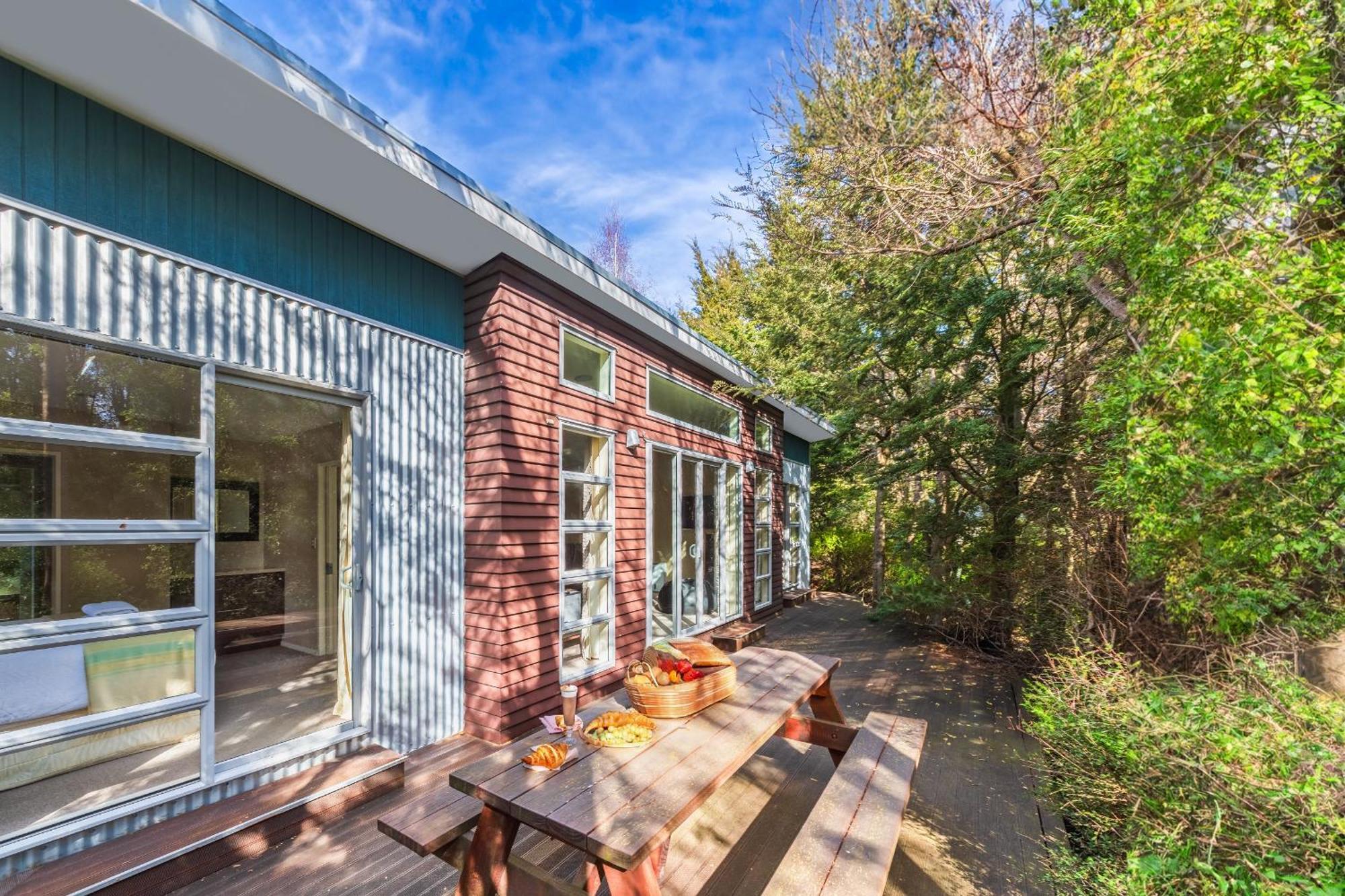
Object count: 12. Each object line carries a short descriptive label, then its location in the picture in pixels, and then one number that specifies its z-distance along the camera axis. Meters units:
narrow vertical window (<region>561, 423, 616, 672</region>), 4.32
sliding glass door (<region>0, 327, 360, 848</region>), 2.20
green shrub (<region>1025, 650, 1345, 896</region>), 1.59
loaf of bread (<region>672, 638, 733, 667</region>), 2.63
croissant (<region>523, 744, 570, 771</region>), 1.94
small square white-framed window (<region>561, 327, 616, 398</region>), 4.40
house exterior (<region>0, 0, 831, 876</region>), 2.19
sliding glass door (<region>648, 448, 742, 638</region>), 5.76
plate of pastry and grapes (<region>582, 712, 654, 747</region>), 2.11
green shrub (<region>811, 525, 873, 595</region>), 11.50
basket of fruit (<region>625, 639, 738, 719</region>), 2.35
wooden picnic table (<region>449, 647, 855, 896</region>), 1.58
